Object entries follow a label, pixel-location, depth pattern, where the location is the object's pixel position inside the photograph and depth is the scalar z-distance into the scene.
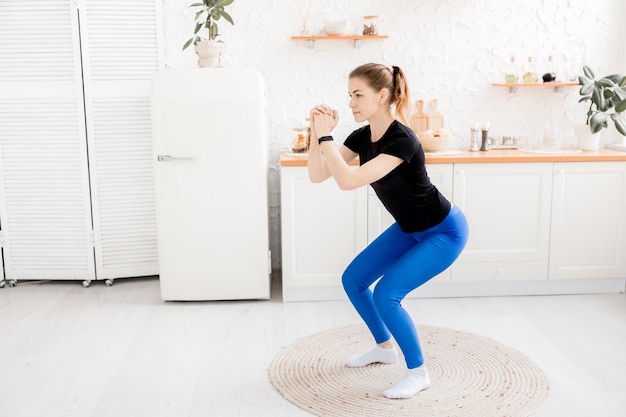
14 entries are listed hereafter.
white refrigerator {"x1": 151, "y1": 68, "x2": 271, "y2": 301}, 3.52
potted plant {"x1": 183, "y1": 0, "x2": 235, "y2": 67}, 3.65
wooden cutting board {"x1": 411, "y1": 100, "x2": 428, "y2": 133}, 4.14
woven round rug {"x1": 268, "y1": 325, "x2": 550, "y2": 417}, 2.48
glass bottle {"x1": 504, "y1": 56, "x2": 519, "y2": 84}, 4.11
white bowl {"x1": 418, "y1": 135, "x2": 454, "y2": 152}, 3.81
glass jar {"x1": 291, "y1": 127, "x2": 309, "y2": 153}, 3.88
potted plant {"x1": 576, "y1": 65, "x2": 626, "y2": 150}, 3.77
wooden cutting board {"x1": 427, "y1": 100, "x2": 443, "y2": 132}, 4.14
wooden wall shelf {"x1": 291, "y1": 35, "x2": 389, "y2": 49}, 3.95
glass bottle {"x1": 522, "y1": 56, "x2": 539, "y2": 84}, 4.11
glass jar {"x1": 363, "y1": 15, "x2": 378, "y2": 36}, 3.97
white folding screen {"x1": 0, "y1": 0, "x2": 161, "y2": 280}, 3.80
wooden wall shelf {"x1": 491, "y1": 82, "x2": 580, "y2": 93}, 4.09
